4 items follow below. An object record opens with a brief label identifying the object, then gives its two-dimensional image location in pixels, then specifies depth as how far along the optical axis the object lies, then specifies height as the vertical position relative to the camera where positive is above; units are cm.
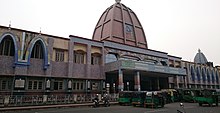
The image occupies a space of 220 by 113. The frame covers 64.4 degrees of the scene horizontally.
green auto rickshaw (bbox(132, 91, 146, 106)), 2074 -259
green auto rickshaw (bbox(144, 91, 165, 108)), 1923 -260
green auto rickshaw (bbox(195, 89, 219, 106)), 2152 -263
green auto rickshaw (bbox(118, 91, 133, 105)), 2278 -281
